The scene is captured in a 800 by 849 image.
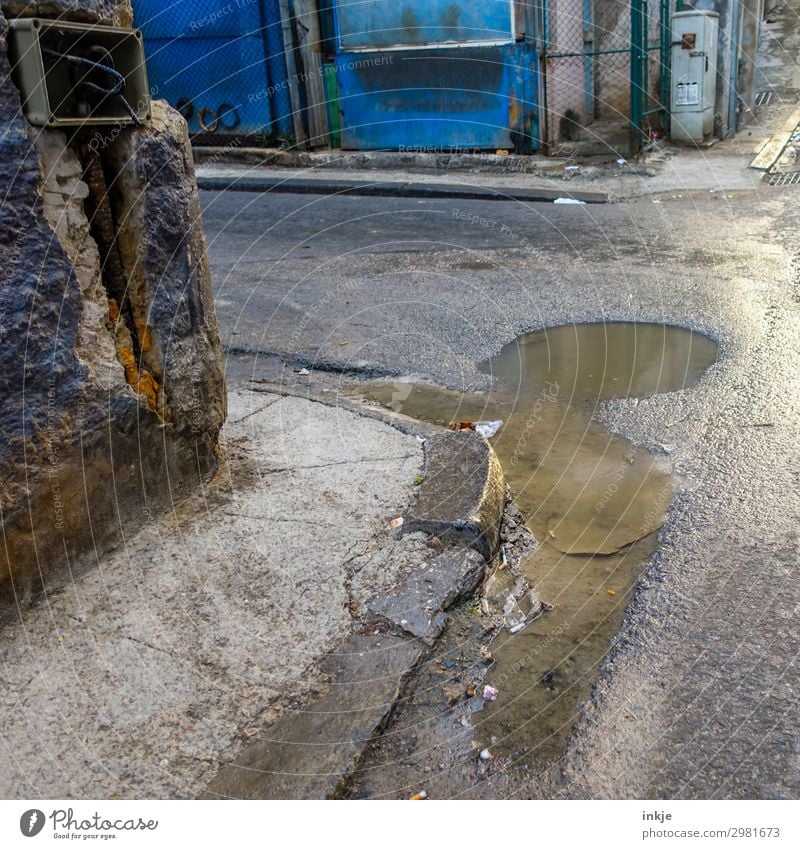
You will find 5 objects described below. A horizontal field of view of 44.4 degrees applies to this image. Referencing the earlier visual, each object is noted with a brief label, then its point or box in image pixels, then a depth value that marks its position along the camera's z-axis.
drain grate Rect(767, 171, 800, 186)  8.25
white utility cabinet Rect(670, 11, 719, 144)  9.45
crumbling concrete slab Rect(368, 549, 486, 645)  2.66
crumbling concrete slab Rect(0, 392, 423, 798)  2.21
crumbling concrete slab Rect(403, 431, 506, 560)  3.02
